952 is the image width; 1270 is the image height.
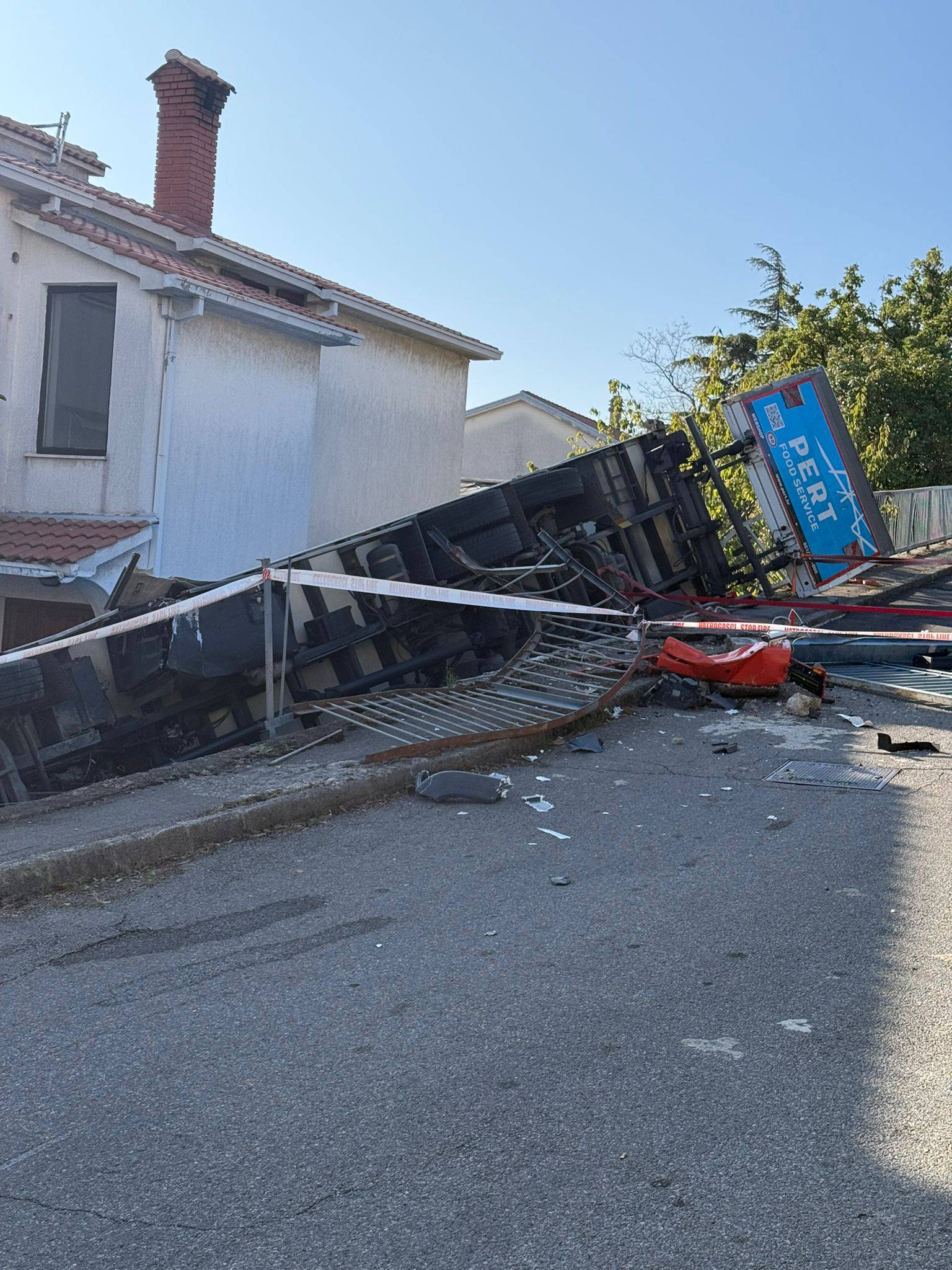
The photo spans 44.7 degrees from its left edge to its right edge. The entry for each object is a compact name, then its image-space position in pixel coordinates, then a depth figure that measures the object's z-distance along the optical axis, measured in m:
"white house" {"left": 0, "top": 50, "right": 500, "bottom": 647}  12.92
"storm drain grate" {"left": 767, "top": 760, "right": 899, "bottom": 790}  6.96
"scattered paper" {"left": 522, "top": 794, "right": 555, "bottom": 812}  6.58
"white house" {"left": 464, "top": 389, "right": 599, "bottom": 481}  33.22
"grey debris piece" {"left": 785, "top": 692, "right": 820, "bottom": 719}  8.93
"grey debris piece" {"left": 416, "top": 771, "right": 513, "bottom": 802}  6.68
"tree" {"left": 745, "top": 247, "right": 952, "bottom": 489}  31.94
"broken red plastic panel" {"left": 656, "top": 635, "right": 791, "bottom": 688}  9.37
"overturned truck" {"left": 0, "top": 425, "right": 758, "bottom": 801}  9.02
